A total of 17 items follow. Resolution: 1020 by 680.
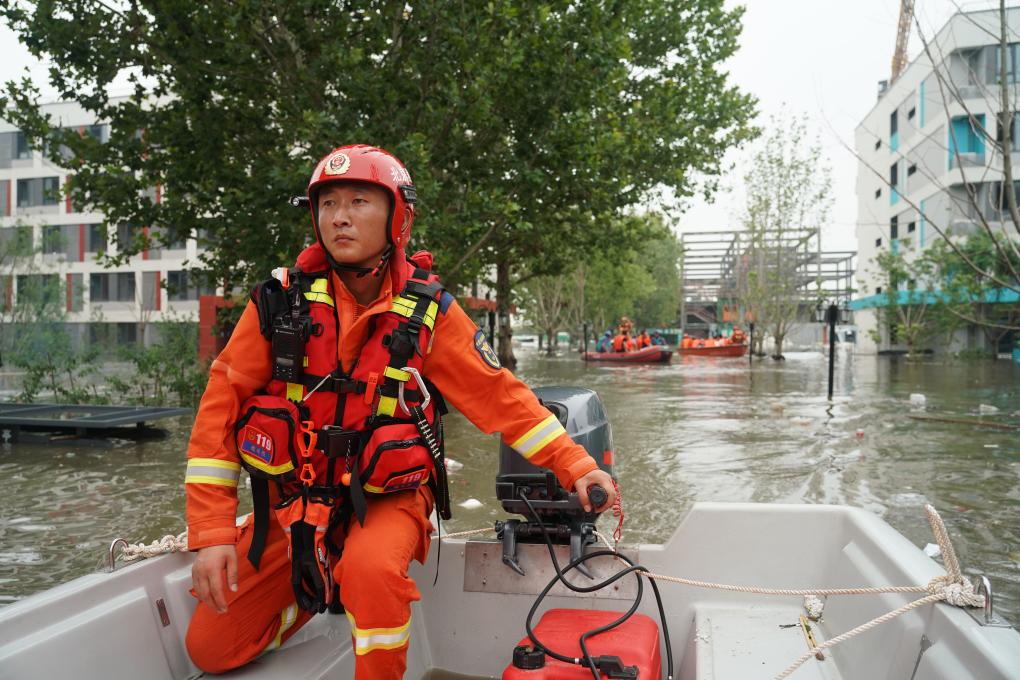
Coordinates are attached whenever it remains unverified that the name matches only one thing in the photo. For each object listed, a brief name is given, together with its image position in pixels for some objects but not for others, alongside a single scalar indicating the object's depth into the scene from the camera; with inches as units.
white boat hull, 82.8
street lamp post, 596.1
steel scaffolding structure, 1317.7
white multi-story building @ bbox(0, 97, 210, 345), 1784.0
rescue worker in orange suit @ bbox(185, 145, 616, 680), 93.1
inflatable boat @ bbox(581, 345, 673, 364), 1224.8
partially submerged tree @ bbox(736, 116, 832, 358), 1241.4
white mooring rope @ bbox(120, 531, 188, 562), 103.0
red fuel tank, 95.7
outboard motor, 116.6
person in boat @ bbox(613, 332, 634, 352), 1320.1
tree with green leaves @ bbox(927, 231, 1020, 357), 1103.0
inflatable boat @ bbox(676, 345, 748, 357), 1499.8
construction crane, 2658.5
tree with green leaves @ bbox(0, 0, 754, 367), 438.0
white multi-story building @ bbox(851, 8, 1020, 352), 1286.9
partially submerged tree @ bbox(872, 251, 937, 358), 1290.6
